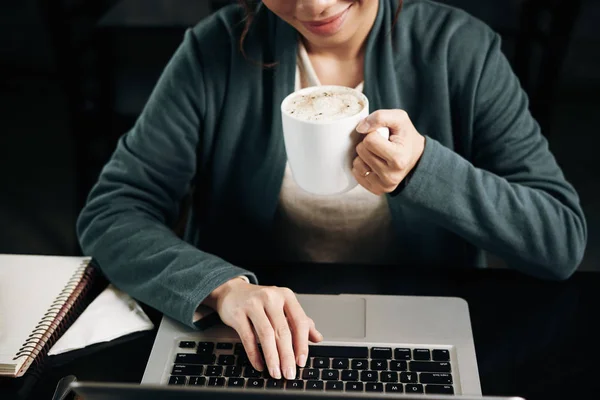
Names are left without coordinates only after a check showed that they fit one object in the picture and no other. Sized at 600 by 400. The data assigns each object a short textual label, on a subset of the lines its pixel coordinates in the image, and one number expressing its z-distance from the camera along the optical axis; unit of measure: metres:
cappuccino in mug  0.86
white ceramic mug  0.84
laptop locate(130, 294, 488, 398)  0.83
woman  0.97
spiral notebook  0.88
